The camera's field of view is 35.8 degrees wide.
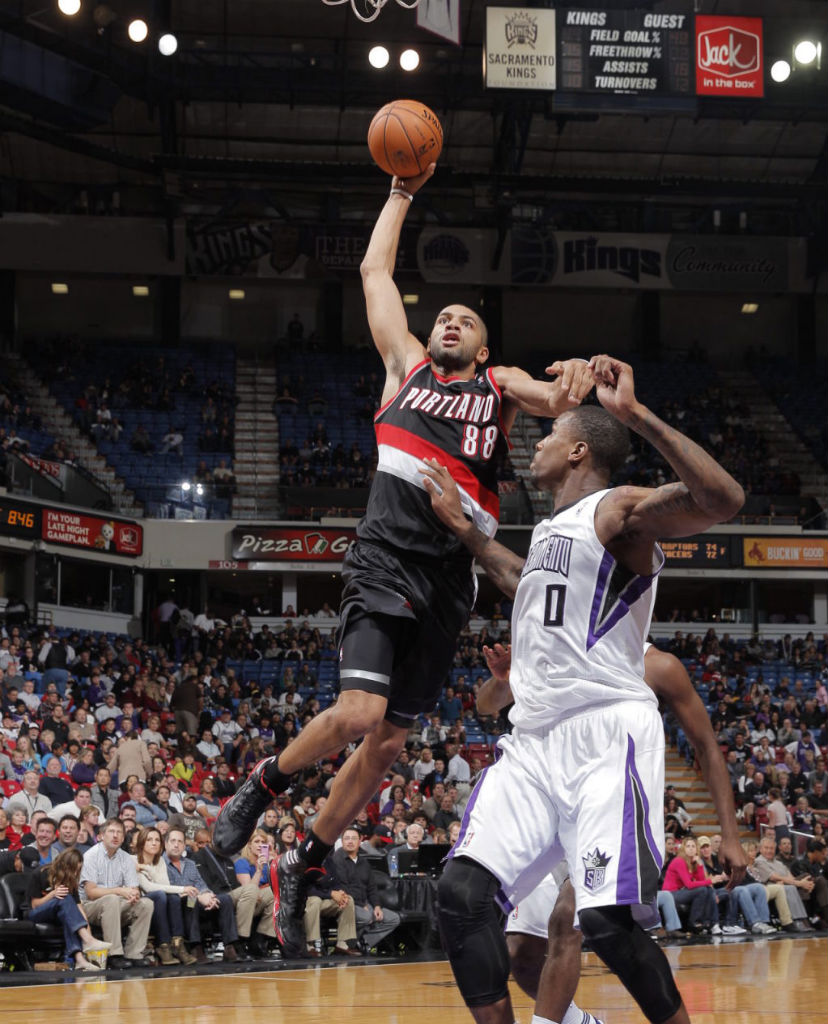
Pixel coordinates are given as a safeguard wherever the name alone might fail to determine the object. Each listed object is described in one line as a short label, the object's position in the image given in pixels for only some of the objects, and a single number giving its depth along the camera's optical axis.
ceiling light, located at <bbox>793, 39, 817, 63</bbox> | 26.39
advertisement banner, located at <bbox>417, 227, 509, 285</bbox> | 35.59
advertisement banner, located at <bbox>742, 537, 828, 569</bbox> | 31.27
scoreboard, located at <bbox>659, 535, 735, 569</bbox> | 31.20
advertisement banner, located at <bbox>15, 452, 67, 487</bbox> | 26.55
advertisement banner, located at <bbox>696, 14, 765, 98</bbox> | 23.23
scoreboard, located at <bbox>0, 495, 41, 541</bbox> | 25.78
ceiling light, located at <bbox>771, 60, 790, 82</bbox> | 27.33
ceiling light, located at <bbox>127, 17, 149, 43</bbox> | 26.88
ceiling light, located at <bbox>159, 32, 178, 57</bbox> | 26.88
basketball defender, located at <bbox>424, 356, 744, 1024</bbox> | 4.08
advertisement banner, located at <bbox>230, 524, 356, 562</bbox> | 29.80
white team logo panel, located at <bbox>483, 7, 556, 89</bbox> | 22.53
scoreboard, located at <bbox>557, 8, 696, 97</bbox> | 22.64
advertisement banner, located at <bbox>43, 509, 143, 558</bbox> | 26.95
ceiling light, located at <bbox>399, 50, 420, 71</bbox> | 26.84
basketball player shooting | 5.11
